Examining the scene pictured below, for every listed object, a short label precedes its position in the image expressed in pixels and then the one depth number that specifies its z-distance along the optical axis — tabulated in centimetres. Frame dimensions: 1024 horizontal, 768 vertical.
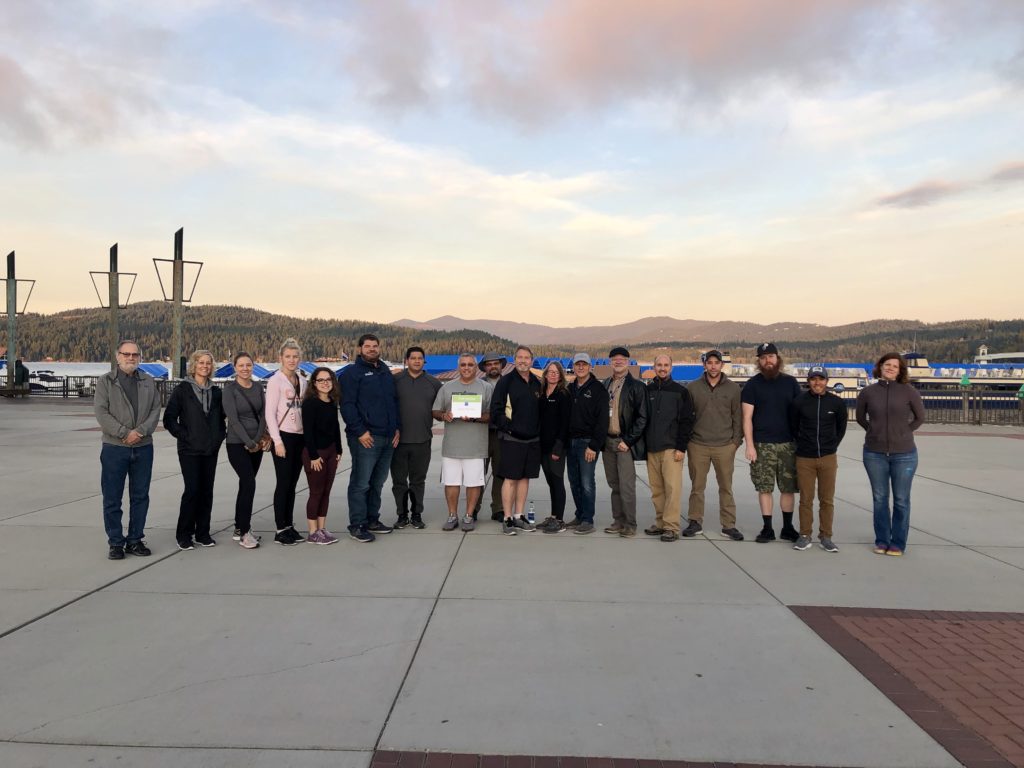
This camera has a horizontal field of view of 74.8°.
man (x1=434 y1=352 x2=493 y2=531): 691
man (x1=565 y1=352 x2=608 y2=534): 674
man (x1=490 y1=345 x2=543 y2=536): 680
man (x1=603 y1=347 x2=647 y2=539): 675
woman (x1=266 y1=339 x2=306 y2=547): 614
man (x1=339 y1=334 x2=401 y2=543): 656
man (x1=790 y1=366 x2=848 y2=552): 624
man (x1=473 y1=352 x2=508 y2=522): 733
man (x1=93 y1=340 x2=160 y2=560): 569
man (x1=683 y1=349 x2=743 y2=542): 670
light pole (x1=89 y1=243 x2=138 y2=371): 2612
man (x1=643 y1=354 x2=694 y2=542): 665
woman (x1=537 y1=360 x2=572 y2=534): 691
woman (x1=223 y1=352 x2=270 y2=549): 616
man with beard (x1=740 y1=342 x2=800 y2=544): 646
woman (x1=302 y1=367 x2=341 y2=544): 627
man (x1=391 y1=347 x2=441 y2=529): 696
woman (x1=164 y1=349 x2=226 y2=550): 607
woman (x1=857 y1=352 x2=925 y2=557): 606
